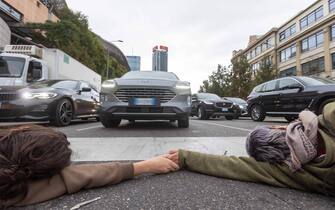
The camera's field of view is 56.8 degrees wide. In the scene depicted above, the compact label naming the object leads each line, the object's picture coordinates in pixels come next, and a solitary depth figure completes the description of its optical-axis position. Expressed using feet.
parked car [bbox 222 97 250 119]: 53.22
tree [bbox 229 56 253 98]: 133.18
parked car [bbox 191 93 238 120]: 43.86
